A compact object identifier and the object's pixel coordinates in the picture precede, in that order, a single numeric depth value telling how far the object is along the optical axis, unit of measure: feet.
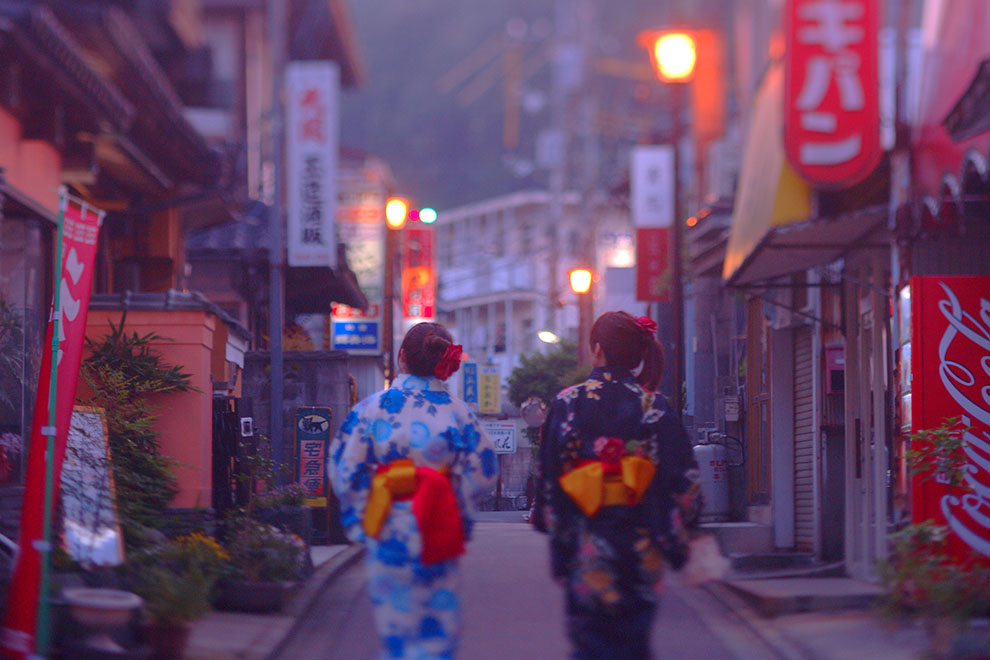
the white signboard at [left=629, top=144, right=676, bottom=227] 103.14
